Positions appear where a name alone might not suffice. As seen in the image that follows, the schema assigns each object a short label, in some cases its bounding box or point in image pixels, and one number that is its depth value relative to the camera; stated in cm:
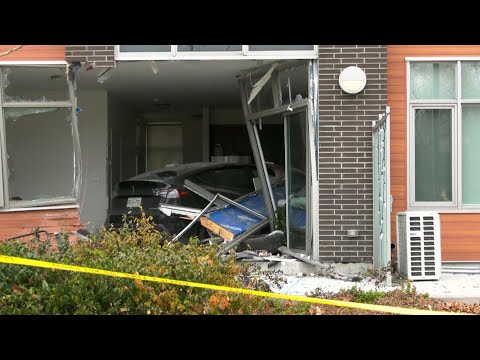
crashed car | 1093
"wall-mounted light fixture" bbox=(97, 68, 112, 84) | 1047
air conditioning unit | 913
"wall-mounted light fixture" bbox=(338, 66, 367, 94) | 963
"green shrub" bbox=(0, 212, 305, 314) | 532
